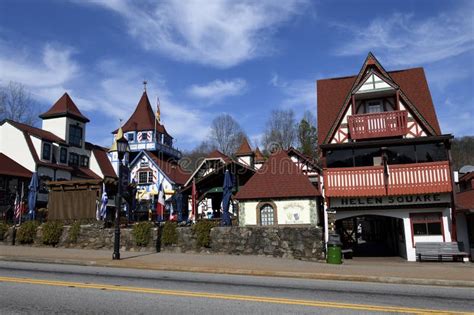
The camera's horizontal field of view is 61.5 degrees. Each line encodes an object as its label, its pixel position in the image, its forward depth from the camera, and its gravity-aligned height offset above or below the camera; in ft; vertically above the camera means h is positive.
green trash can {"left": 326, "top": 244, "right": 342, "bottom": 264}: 53.31 -4.04
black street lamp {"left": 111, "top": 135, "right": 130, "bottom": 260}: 48.37 +4.88
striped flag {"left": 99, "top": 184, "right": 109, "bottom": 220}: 68.33 +3.46
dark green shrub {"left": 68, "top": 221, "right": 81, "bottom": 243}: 63.62 -0.83
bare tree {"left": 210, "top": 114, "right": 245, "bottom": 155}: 212.43 +44.20
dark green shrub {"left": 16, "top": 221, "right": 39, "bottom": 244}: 65.31 -0.77
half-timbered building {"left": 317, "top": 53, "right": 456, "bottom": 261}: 69.82 +11.82
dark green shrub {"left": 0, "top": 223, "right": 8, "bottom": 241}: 67.00 -0.40
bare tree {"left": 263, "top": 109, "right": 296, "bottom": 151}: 197.47 +44.23
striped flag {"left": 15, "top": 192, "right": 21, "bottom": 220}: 71.20 +3.43
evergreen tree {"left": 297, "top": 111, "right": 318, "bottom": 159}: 179.11 +40.55
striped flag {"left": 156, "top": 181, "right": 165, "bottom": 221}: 69.78 +3.87
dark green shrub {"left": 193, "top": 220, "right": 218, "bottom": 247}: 59.00 -1.01
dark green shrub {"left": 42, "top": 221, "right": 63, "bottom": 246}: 63.87 -0.79
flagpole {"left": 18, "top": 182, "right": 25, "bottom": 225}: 71.58 +3.30
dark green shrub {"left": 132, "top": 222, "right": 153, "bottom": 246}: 60.39 -1.06
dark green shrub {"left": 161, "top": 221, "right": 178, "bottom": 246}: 60.23 -1.26
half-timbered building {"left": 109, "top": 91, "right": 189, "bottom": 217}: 152.15 +31.03
